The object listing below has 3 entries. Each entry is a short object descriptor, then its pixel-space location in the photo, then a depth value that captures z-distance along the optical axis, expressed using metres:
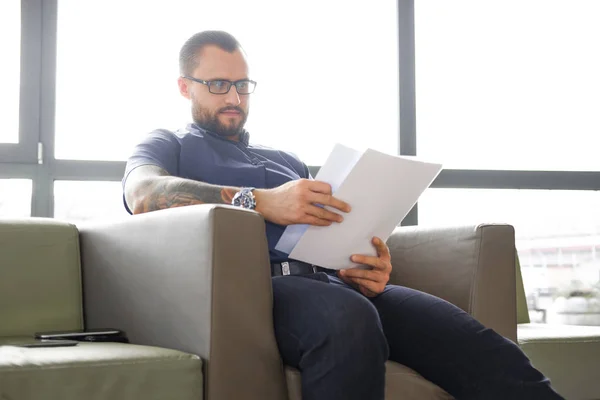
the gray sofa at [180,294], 2.53
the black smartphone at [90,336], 2.80
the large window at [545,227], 4.42
